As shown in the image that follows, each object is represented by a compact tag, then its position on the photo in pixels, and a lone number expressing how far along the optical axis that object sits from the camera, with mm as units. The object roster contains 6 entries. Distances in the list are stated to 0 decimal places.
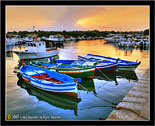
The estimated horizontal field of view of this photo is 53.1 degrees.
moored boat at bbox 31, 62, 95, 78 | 14344
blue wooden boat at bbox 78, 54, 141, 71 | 17962
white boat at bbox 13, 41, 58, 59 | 26922
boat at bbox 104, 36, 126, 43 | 70425
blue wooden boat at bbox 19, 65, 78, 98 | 10227
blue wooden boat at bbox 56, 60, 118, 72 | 16594
